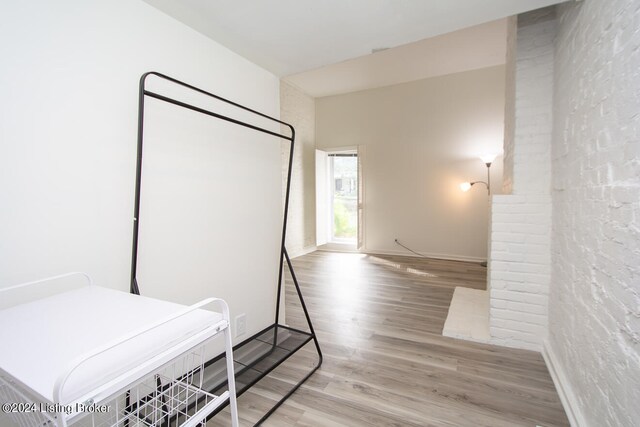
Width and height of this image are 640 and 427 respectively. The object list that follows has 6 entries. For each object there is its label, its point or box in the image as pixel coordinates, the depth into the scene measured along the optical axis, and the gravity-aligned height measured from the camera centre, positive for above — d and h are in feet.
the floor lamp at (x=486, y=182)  14.24 +1.93
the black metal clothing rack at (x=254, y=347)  4.14 -2.94
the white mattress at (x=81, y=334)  2.04 -1.07
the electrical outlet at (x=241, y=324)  6.48 -2.46
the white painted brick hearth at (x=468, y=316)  7.68 -2.85
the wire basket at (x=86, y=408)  1.88 -1.81
